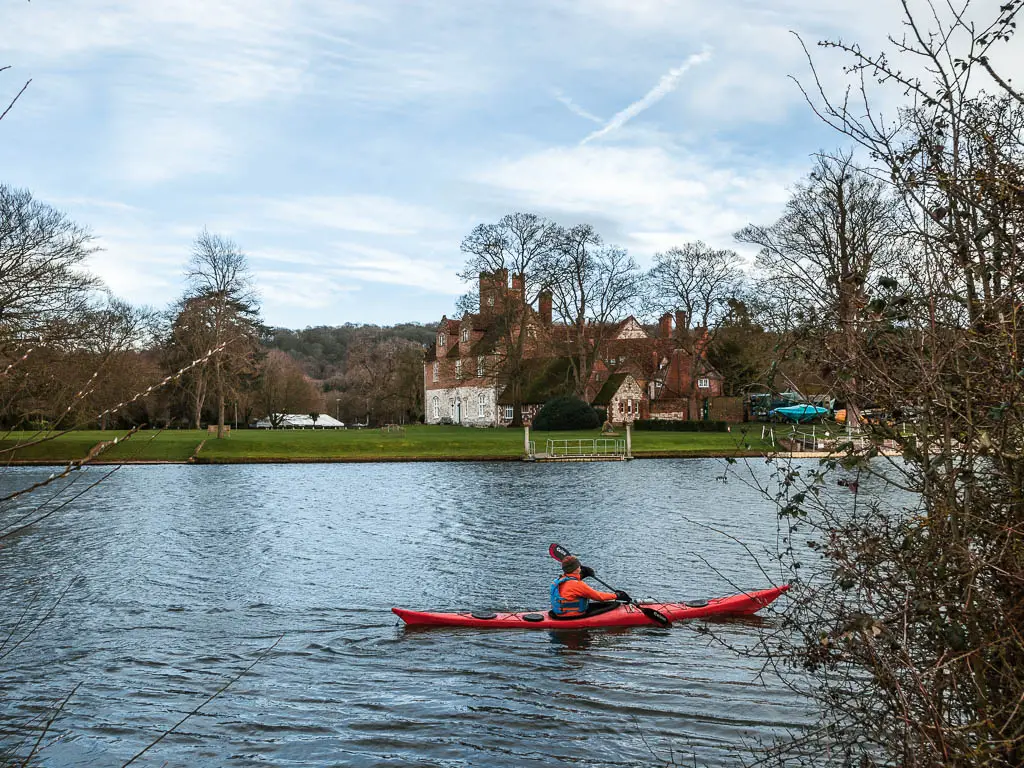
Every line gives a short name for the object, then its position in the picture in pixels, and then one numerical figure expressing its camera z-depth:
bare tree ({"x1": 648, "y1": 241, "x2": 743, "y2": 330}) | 55.25
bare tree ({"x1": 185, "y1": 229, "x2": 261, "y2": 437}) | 44.19
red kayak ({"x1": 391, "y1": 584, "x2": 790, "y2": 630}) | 11.76
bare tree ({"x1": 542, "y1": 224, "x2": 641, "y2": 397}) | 55.94
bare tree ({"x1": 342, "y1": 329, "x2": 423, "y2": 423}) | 89.06
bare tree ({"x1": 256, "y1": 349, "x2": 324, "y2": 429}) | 80.75
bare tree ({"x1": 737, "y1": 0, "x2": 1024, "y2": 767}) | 3.77
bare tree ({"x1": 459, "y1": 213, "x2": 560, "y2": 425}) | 56.25
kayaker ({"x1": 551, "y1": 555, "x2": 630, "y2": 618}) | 11.80
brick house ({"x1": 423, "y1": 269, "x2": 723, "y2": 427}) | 58.00
